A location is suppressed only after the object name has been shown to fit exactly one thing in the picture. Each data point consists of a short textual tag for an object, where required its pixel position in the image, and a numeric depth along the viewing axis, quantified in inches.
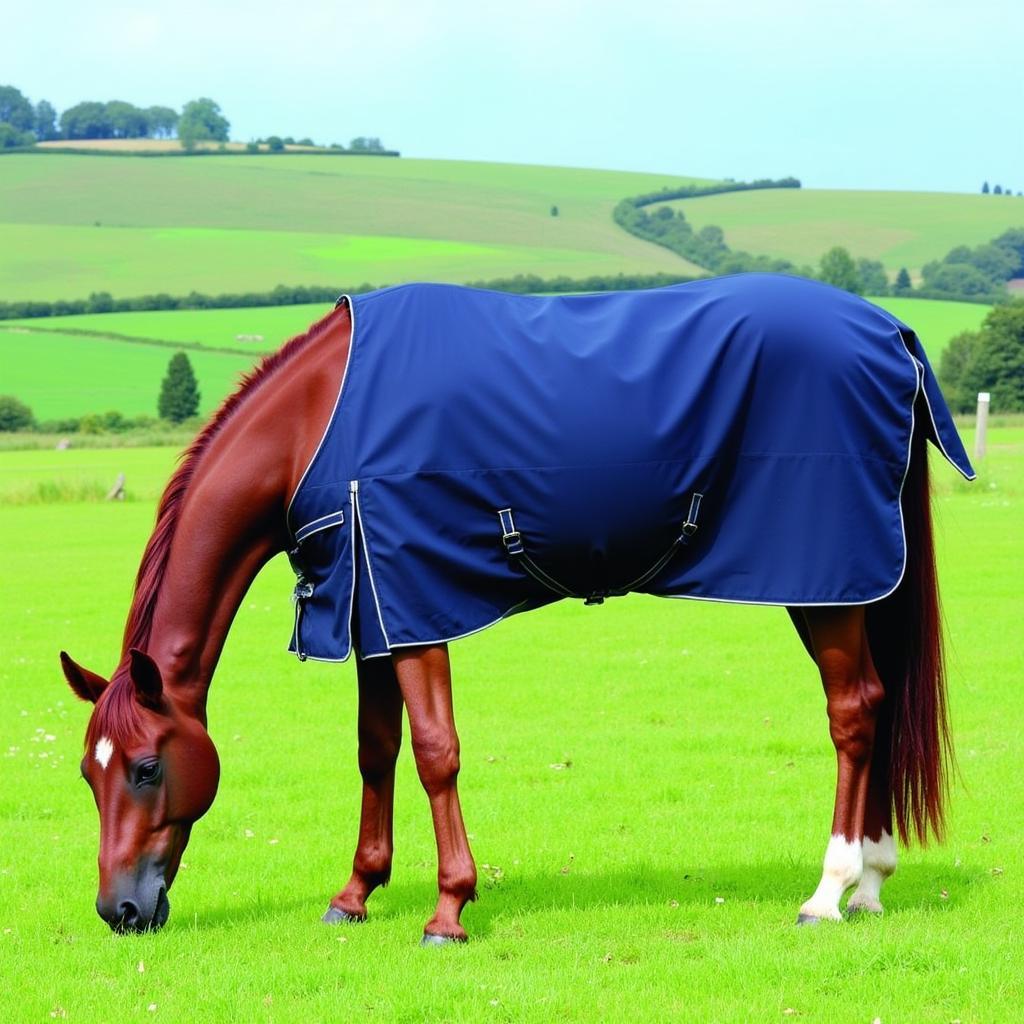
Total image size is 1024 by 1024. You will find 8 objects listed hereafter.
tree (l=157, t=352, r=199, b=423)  2273.6
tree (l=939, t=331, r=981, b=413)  2358.5
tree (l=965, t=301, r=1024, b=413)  2345.0
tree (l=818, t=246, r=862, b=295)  3206.2
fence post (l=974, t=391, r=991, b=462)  1253.9
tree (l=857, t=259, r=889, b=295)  3311.0
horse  217.0
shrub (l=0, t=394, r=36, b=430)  2234.3
